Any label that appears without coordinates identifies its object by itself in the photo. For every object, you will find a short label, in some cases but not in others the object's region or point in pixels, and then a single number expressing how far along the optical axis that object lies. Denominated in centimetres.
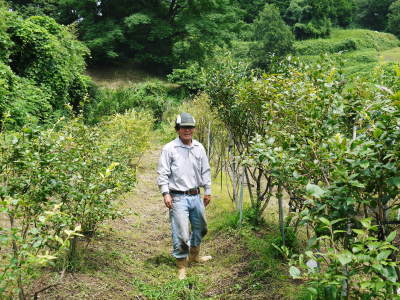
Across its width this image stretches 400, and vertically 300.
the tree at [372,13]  6273
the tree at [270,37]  3928
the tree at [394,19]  5510
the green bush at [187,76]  2902
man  506
